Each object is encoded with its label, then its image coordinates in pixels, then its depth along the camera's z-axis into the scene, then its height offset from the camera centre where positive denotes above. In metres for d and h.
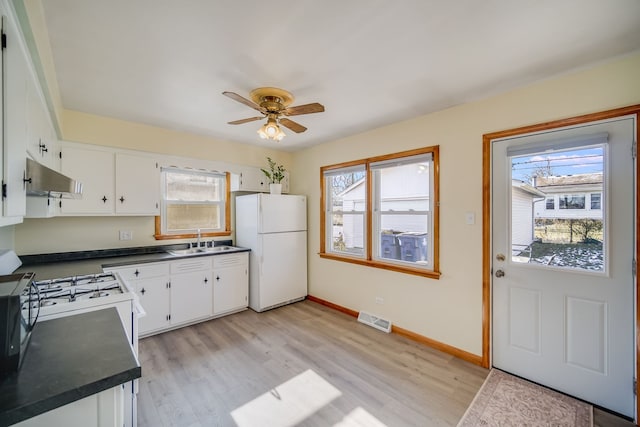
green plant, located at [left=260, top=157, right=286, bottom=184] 4.13 +0.67
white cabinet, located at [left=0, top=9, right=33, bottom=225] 1.05 +0.39
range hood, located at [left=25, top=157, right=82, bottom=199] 1.26 +0.17
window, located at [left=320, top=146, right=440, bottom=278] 2.96 +0.01
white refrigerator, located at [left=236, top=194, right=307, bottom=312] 3.76 -0.47
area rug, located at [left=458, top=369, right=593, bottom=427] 1.83 -1.44
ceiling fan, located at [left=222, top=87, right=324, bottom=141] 2.09 +0.88
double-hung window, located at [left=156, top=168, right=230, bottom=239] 3.60 +0.14
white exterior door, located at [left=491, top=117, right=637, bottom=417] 1.89 -0.44
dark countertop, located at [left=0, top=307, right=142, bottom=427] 0.76 -0.54
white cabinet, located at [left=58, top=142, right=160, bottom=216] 2.76 +0.39
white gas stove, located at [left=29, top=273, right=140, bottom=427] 1.55 -0.55
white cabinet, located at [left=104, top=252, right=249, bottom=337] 2.98 -0.93
